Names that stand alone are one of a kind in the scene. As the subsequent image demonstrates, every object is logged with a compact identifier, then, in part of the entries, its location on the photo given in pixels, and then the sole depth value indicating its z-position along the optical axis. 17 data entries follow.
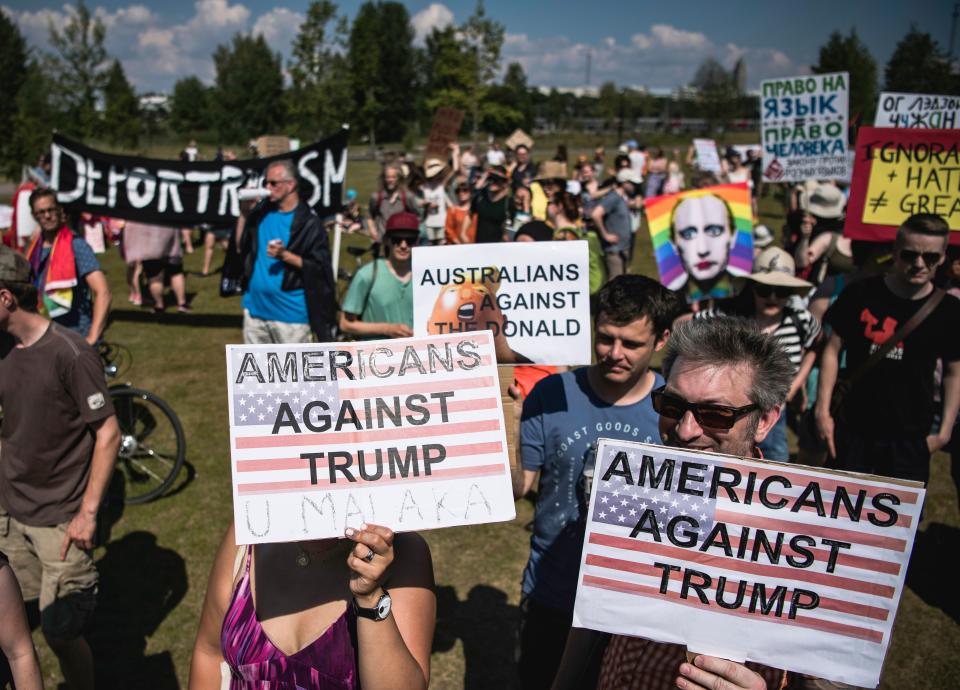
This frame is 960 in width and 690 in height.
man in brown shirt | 3.03
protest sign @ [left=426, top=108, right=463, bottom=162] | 13.45
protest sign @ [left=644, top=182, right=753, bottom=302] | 5.89
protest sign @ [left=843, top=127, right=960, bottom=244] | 5.02
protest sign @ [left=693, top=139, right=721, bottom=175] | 18.98
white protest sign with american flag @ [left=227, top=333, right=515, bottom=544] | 1.91
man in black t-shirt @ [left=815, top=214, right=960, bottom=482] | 3.73
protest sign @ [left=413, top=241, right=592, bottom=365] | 3.64
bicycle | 5.52
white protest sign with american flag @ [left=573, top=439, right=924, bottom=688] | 1.58
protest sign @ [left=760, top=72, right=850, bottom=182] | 8.21
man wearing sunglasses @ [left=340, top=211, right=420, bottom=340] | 5.39
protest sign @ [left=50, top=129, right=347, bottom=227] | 9.16
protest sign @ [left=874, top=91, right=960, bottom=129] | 7.37
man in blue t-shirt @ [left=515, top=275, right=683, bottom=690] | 2.63
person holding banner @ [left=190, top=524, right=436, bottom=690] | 1.79
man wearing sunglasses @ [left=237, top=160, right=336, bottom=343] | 6.29
